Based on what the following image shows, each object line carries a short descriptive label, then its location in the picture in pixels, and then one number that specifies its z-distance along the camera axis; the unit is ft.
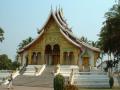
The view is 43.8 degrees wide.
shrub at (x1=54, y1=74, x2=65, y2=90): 32.49
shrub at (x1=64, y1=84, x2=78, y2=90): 29.77
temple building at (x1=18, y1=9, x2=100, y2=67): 63.93
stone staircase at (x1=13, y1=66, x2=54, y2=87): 49.69
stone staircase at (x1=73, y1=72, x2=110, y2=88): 48.02
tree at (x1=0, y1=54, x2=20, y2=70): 87.65
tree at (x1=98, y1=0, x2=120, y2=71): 50.78
